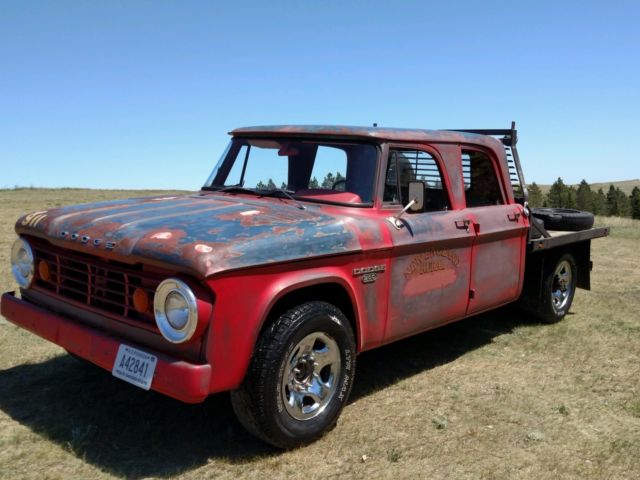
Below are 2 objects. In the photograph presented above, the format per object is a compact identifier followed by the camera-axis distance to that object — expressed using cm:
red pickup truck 322
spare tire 686
